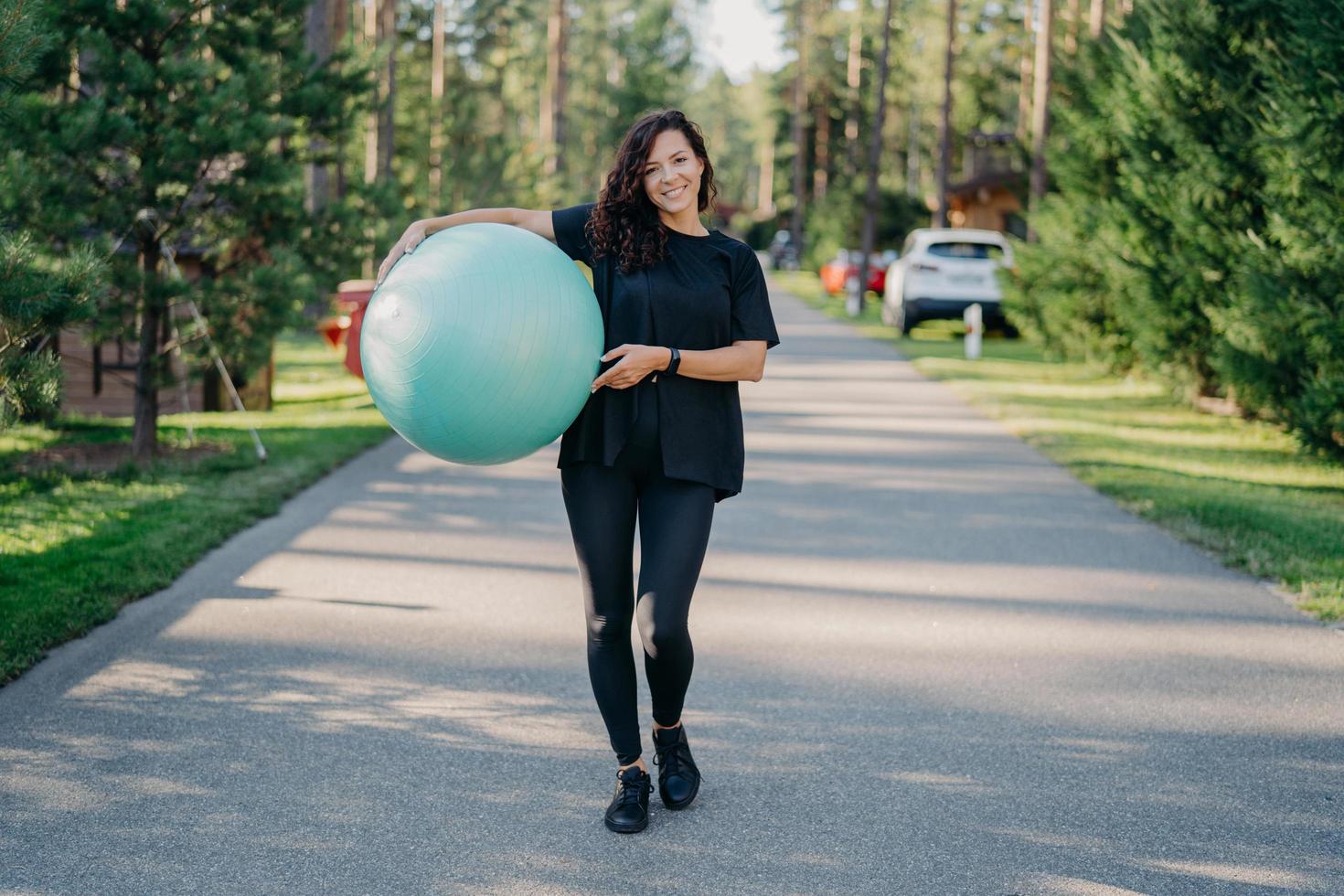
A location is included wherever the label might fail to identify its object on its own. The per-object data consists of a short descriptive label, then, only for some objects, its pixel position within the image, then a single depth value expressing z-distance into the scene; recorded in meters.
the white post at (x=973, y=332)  22.09
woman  4.05
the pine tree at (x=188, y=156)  9.94
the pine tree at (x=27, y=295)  5.35
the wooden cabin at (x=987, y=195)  43.06
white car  25.17
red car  40.56
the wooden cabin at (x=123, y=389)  14.59
